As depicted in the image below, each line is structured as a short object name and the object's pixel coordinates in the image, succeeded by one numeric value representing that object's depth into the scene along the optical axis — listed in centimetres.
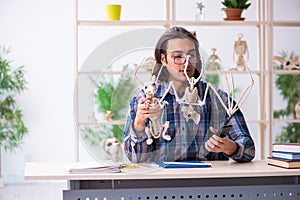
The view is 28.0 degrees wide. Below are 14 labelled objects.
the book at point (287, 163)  246
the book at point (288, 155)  247
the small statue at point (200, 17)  488
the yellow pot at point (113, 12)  472
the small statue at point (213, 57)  493
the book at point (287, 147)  250
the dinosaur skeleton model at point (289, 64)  497
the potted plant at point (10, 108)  591
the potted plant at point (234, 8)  485
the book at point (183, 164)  248
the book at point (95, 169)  236
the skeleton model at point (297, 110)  510
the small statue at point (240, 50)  498
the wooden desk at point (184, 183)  234
